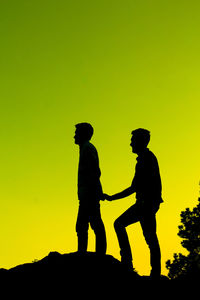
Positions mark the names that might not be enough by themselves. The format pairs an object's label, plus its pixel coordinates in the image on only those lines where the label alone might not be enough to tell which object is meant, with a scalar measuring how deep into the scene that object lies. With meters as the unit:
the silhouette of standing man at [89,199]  11.71
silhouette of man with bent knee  10.73
